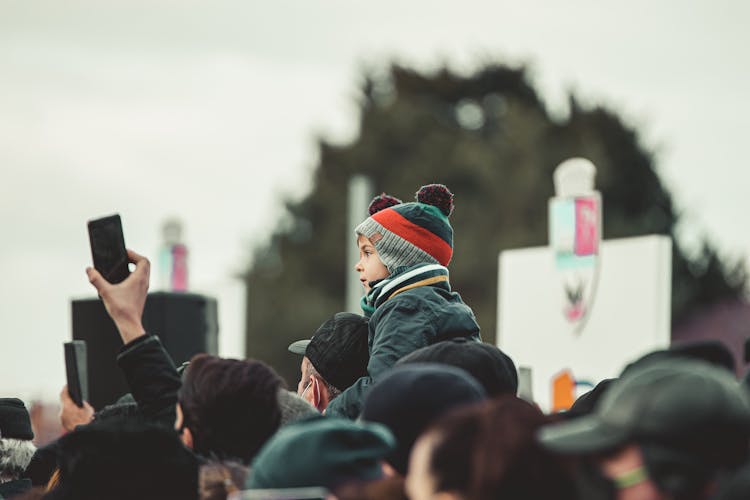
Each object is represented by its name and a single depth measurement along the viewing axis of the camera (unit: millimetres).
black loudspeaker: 13258
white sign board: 26750
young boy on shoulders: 7453
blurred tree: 58219
